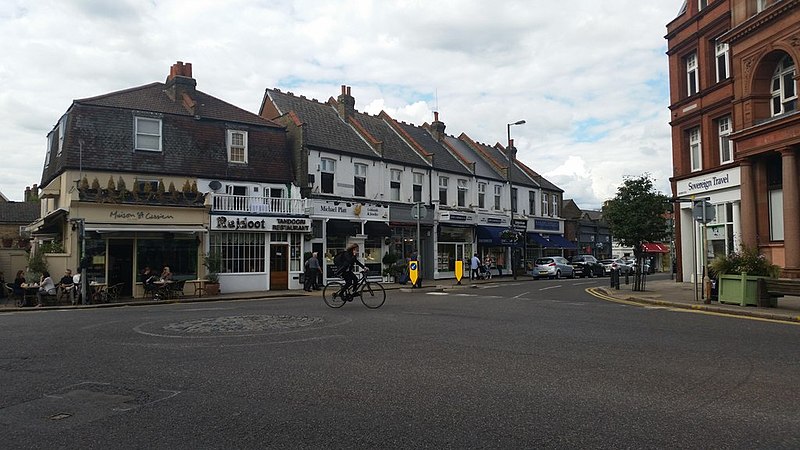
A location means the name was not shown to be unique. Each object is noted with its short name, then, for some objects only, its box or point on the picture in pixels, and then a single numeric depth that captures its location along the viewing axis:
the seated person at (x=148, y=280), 20.97
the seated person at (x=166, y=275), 21.31
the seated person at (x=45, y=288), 18.61
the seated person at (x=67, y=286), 19.45
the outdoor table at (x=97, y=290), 19.83
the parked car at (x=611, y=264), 42.72
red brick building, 18.25
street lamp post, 35.64
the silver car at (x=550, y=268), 36.83
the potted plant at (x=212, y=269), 23.12
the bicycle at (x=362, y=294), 15.24
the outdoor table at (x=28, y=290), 18.67
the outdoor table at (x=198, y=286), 22.91
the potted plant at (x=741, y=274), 15.00
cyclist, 14.87
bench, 13.81
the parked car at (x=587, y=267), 40.28
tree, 36.12
